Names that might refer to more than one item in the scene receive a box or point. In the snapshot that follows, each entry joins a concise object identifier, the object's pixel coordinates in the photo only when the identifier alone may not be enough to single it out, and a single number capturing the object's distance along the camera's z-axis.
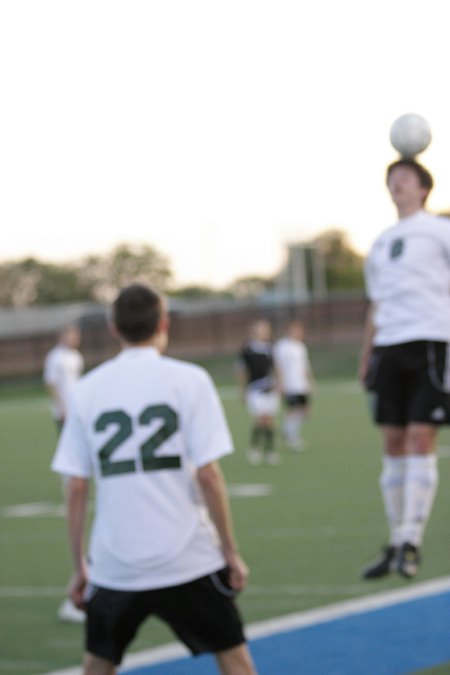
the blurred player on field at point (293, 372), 44.84
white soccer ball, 12.41
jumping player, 13.02
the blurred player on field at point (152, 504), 10.37
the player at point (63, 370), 31.87
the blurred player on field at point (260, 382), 41.41
